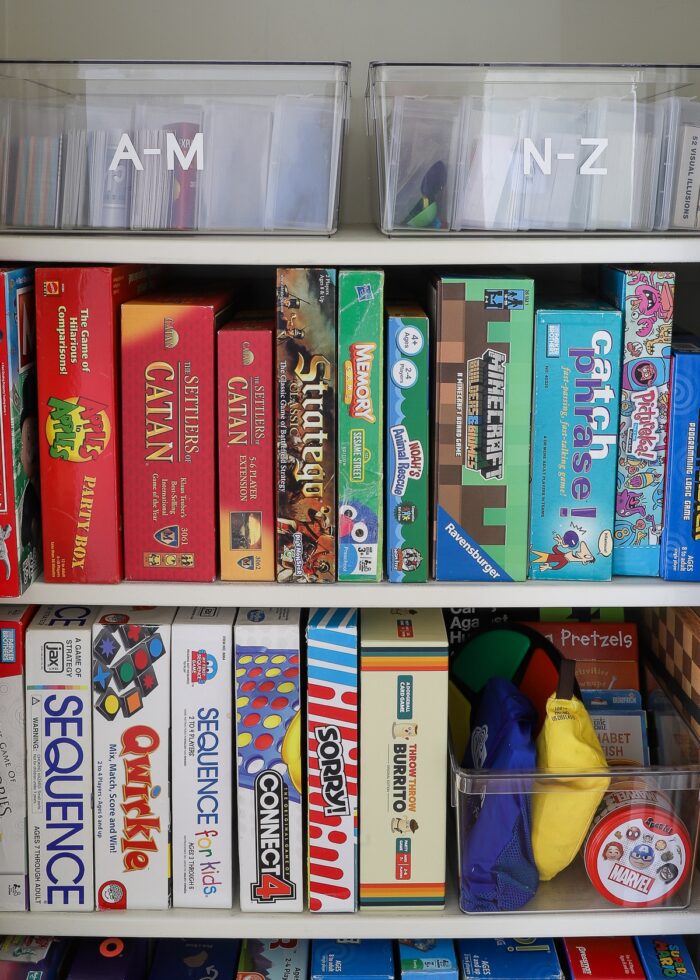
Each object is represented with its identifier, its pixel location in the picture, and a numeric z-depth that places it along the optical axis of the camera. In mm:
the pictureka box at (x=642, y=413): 1076
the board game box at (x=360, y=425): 1057
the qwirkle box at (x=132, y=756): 1146
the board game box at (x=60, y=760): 1147
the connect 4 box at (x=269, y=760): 1140
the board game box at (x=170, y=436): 1074
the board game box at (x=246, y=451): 1078
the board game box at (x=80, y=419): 1065
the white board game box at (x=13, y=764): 1143
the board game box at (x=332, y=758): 1136
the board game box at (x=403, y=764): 1130
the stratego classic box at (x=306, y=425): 1061
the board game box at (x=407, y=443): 1072
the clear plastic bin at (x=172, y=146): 1036
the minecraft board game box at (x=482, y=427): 1062
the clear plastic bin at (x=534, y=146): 1032
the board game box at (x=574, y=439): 1076
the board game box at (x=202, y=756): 1143
